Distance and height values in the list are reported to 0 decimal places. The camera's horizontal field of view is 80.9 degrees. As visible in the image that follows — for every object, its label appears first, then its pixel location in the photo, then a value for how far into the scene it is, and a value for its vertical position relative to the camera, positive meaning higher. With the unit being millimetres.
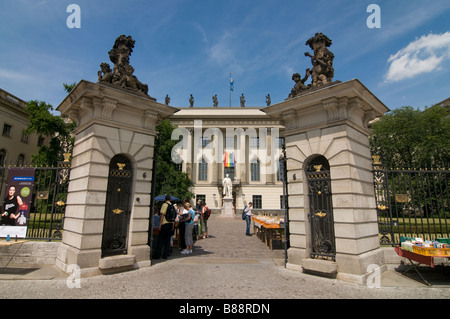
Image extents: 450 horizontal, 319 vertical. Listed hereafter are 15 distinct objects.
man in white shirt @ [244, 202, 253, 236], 15991 -720
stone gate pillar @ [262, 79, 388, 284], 6305 +972
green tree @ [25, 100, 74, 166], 22766 +6445
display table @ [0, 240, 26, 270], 7354 -1557
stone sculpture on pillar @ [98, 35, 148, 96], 7641 +3836
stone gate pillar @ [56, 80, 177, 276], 6559 +992
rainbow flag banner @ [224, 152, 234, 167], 42000 +6799
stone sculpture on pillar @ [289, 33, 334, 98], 7547 +3904
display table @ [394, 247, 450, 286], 5654 -1168
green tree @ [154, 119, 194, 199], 29562 +3356
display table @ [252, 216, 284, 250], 10762 -1166
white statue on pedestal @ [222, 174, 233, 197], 36500 +2047
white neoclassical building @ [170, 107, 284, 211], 42156 +7719
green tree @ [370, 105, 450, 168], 26531 +7693
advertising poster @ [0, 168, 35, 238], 7672 -85
